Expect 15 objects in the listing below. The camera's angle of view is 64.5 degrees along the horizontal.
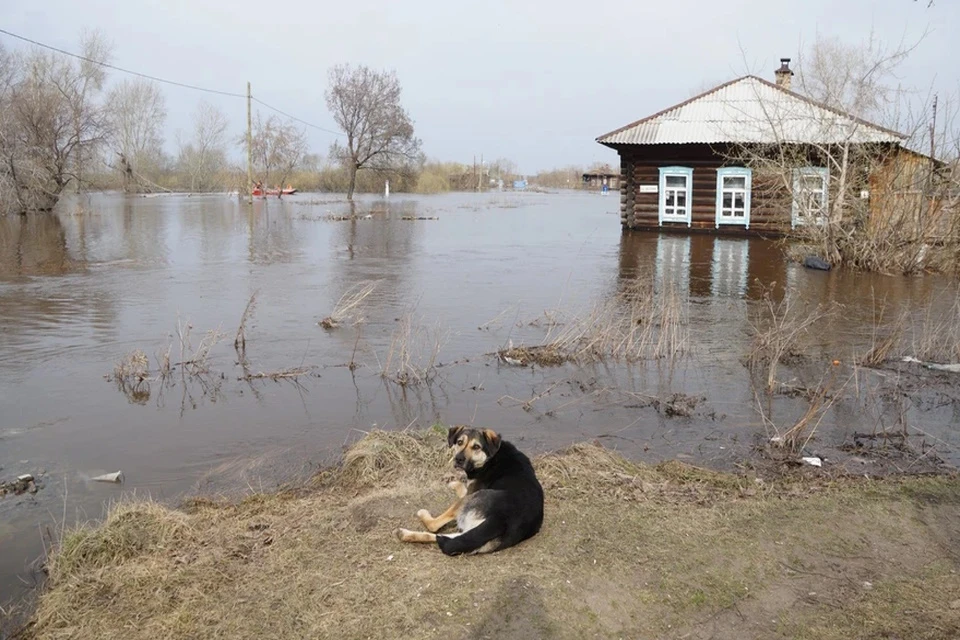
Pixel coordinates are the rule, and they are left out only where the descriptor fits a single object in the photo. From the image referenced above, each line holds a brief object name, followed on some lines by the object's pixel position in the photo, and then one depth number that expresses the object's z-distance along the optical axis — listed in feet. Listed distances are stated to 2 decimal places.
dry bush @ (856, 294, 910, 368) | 29.48
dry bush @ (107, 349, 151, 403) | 27.48
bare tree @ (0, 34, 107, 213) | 112.57
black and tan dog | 13.52
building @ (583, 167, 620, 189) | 345.96
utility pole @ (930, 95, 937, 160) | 53.62
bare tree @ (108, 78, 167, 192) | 229.66
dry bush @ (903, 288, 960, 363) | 29.84
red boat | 192.61
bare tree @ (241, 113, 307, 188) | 204.64
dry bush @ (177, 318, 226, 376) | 29.99
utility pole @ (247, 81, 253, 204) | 176.90
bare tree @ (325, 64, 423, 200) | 184.75
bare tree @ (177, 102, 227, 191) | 253.44
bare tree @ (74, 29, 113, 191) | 164.66
